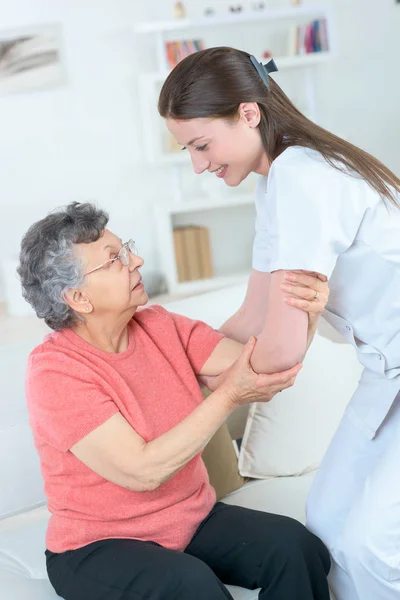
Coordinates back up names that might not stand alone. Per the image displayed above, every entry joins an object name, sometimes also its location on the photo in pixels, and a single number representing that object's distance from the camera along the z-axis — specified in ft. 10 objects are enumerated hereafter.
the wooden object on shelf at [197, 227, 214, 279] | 16.19
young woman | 5.05
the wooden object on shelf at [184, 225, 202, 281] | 16.14
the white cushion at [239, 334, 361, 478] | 7.73
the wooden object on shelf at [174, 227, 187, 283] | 16.07
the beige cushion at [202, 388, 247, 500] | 7.29
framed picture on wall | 15.31
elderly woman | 5.56
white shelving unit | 15.37
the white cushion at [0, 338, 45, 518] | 6.99
